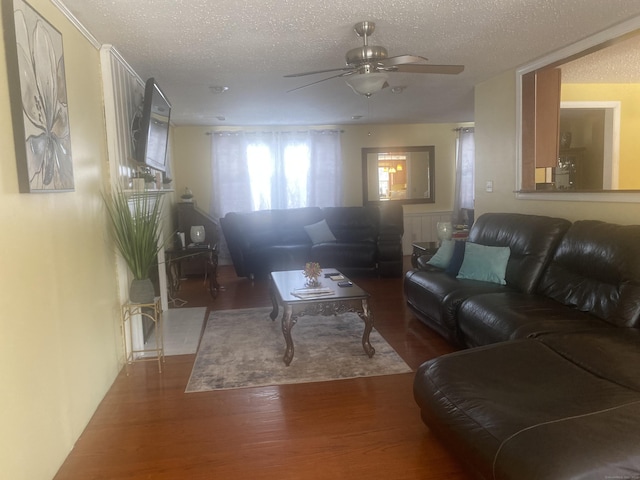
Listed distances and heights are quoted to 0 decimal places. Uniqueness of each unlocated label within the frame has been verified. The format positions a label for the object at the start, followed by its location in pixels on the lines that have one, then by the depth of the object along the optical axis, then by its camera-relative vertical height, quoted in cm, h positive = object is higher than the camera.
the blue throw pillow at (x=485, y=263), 352 -63
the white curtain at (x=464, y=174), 745 +24
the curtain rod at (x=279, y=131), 697 +104
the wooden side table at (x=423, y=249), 474 -66
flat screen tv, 333 +58
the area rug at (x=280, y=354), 296 -122
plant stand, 314 -96
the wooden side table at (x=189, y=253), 517 -81
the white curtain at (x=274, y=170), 704 +41
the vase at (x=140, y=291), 310 -65
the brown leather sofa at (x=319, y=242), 596 -69
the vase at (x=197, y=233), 550 -45
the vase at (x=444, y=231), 489 -48
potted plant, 298 -27
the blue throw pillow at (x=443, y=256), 406 -63
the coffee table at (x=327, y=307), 312 -82
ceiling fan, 280 +80
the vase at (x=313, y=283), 352 -73
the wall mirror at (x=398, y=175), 749 +28
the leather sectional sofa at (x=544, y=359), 144 -82
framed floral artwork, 176 +44
